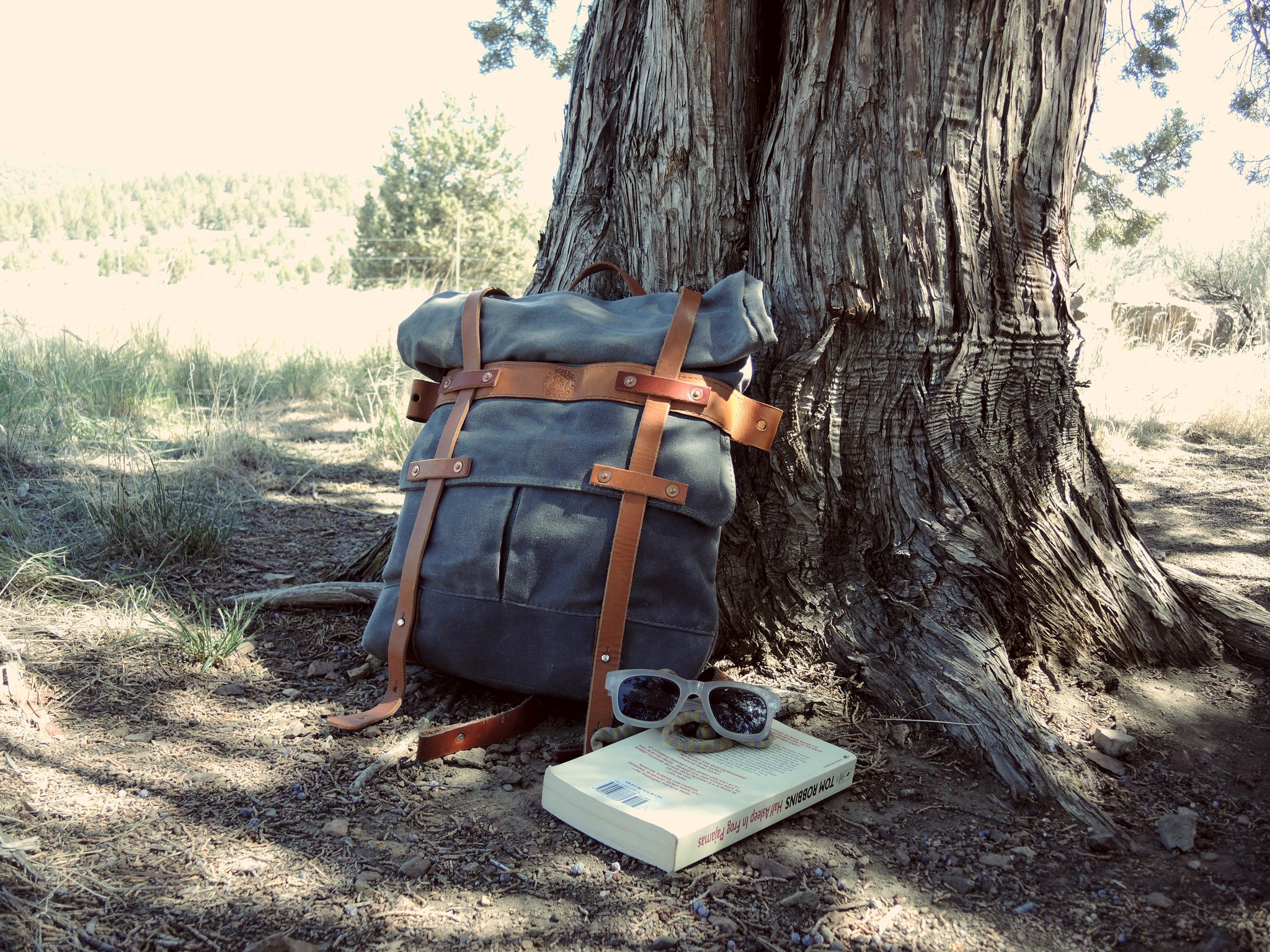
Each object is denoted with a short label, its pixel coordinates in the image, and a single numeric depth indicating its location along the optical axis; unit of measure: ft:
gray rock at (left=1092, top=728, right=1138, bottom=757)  5.58
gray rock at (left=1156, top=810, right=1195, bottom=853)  4.63
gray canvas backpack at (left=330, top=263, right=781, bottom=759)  5.66
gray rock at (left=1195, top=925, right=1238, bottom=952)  3.78
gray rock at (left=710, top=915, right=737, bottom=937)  3.91
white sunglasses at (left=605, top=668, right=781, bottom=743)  5.22
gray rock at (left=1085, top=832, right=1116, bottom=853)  4.57
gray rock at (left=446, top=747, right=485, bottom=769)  5.52
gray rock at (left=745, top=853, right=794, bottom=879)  4.34
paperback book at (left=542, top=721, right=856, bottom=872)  4.35
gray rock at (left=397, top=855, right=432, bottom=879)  4.27
